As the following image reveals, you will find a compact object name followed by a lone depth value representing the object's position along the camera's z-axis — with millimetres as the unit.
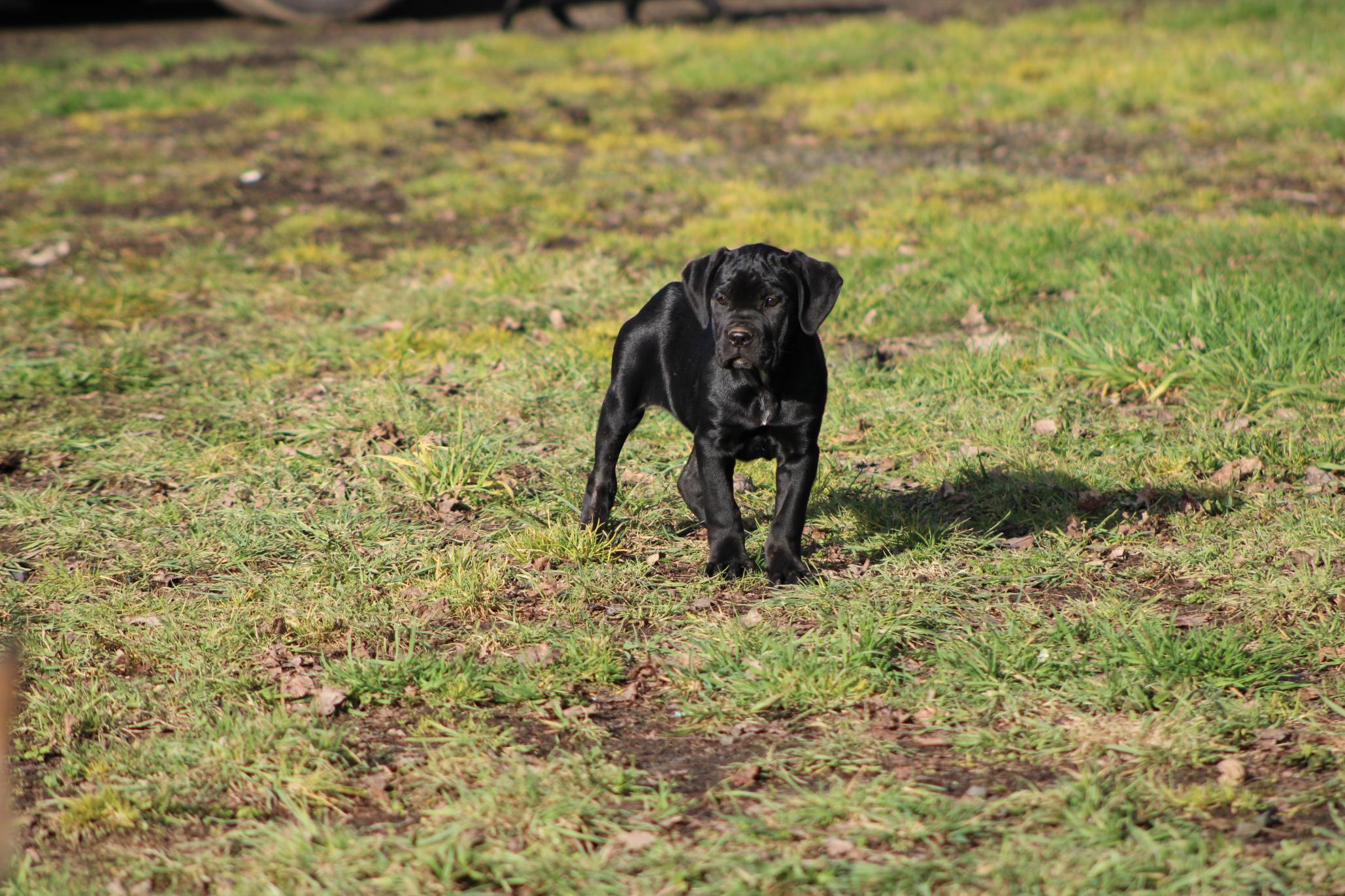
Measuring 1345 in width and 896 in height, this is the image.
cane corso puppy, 8609
